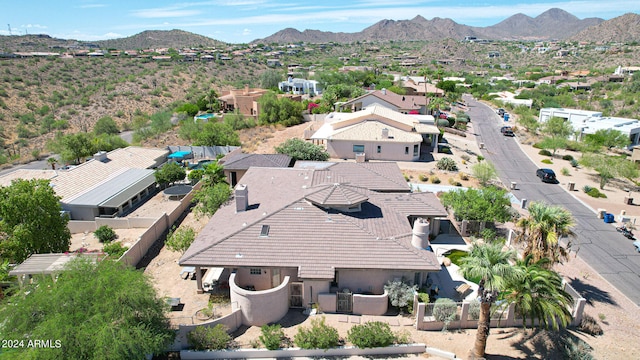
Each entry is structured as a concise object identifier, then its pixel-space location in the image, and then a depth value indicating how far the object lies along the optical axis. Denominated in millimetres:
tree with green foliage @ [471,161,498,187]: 41000
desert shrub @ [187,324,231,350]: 18719
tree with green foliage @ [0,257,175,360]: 14453
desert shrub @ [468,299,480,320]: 20594
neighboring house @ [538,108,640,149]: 62969
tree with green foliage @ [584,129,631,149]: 59531
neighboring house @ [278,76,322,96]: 103188
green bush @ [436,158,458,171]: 45875
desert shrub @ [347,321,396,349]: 18547
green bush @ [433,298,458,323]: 20266
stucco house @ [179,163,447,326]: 21078
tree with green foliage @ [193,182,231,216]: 30156
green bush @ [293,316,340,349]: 18500
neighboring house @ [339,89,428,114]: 67375
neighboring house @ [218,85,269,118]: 77175
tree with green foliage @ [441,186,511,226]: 29719
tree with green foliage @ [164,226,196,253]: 25891
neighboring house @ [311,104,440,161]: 48312
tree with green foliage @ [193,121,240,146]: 53844
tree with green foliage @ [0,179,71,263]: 24622
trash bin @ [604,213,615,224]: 34500
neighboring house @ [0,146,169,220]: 34688
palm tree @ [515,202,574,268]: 21641
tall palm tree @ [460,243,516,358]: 16266
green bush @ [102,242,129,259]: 27094
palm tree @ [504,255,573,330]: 17484
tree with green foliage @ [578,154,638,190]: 42844
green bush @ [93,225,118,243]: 30922
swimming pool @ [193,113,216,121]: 71662
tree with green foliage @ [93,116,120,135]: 74938
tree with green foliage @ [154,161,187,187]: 41188
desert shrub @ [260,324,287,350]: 18578
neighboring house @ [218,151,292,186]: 38719
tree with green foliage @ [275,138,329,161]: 43469
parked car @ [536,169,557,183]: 44781
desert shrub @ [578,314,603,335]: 20688
